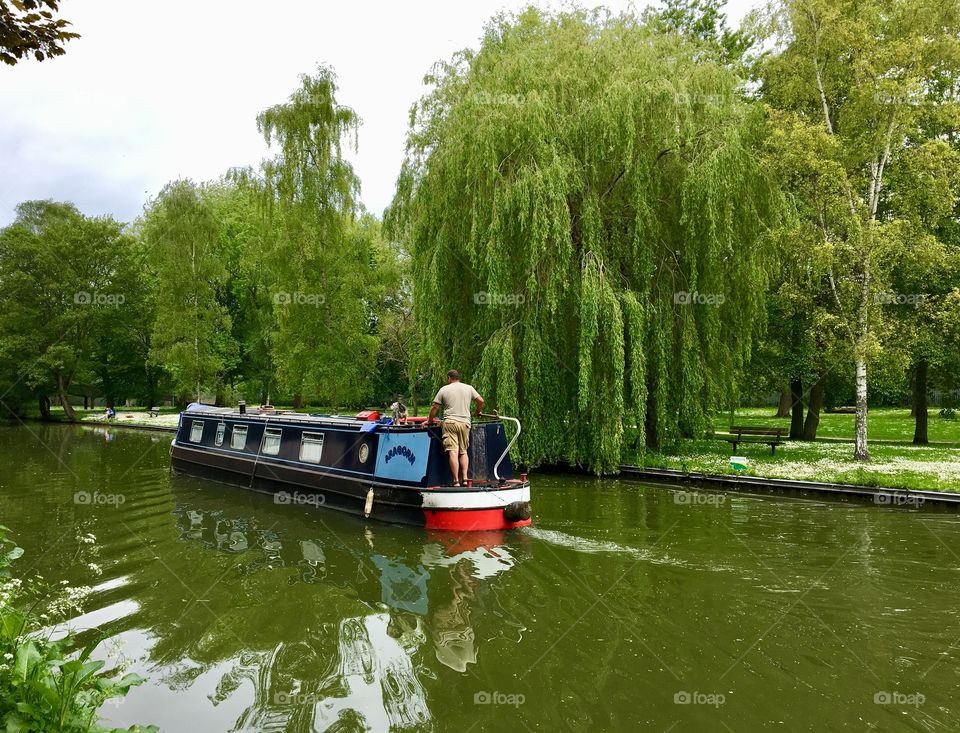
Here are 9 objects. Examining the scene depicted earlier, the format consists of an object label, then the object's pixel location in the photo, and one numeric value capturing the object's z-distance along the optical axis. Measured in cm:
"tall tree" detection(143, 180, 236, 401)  3100
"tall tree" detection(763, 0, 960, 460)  1388
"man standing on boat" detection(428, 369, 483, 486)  963
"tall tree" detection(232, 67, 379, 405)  2405
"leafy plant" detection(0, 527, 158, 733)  246
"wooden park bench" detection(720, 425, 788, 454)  1530
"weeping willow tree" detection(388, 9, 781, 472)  1334
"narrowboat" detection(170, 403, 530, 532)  955
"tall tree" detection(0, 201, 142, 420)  3231
